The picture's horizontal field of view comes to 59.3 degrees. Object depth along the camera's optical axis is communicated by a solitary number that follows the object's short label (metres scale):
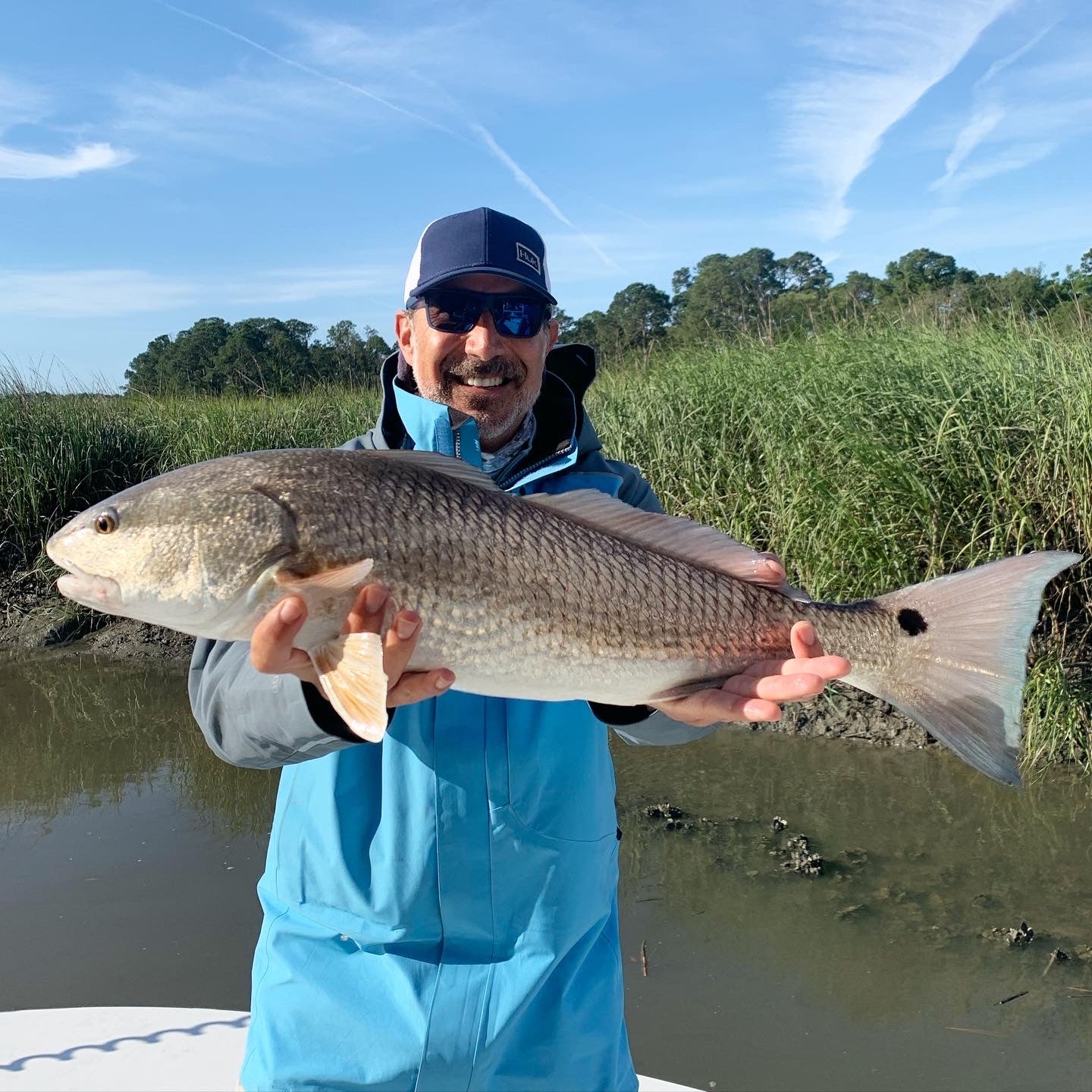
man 1.83
